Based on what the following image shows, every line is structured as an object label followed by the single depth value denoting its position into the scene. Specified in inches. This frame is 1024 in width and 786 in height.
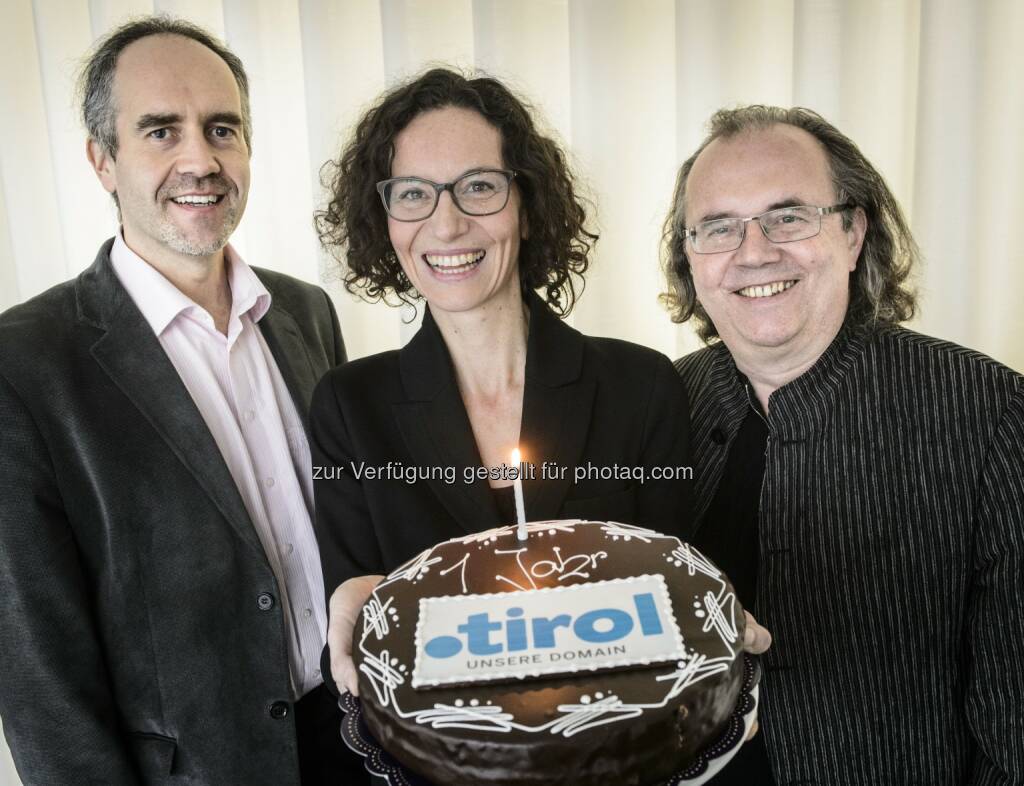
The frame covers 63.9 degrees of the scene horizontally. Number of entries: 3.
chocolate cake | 39.1
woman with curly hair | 67.6
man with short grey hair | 65.8
